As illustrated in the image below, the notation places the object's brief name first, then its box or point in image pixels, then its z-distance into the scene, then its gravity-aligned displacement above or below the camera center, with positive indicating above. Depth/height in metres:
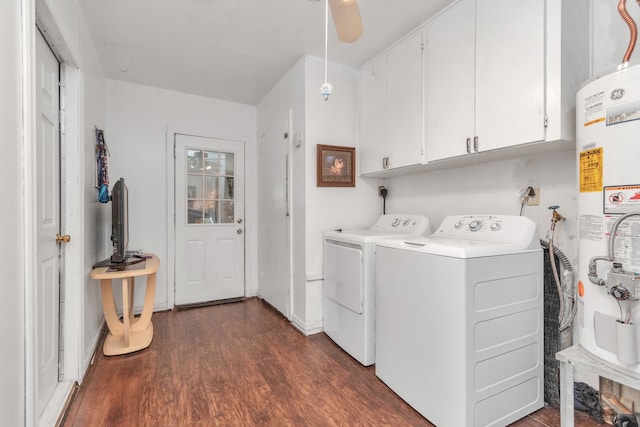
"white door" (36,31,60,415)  1.45 -0.04
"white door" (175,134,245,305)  3.42 -0.09
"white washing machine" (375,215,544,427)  1.39 -0.59
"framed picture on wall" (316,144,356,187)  2.66 +0.43
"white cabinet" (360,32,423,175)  2.21 +0.87
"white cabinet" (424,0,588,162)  1.45 +0.79
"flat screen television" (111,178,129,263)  2.24 -0.08
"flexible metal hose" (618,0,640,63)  1.27 +0.82
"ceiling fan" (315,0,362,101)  1.21 +0.85
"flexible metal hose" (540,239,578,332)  1.64 -0.39
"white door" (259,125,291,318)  2.99 -0.10
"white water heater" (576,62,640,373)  1.04 -0.02
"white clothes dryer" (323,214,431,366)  2.08 -0.54
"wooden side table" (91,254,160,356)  2.18 -0.88
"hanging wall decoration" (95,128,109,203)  2.40 +0.39
